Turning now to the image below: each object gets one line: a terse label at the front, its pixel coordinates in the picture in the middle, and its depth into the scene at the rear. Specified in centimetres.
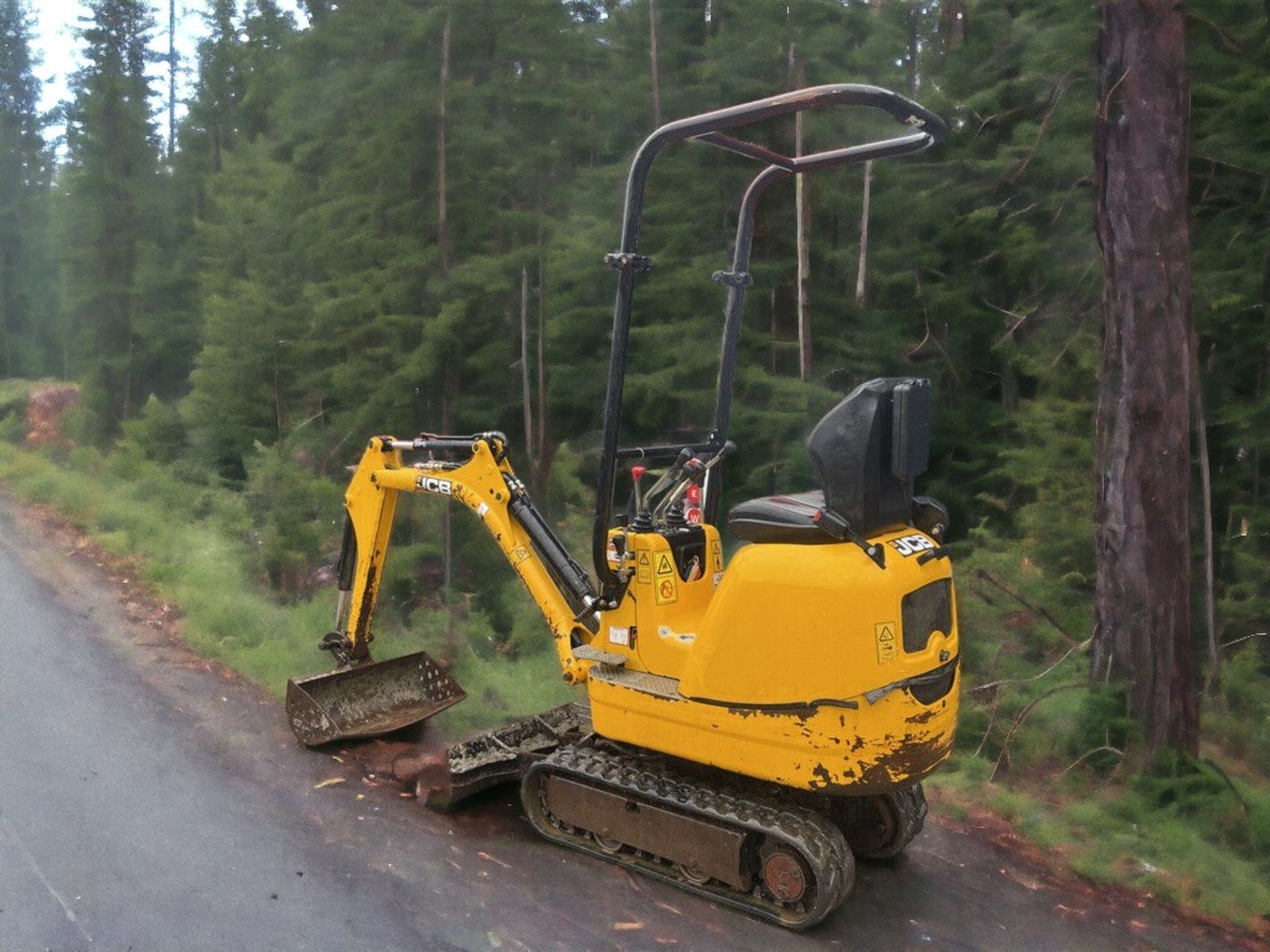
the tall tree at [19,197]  3316
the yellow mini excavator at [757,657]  460
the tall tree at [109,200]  2408
